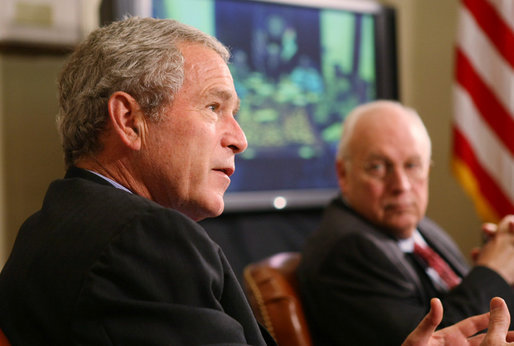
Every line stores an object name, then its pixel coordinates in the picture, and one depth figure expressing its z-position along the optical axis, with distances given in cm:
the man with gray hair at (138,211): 191
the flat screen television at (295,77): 310
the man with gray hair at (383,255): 239
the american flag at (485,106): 320
